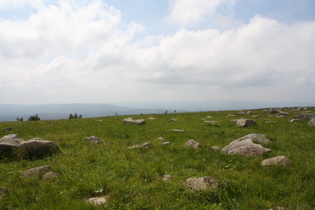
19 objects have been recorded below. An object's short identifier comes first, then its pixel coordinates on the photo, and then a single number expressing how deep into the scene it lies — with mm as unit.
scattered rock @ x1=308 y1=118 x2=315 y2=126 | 19534
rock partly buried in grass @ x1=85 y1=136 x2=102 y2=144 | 14734
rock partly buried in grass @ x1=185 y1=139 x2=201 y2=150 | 12786
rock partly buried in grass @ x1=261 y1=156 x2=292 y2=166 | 8484
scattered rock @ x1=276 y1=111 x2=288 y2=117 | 30414
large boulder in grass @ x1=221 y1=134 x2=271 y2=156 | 10641
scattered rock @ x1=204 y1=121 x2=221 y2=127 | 22391
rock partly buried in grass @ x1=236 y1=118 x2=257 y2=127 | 20947
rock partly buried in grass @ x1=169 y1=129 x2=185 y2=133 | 19092
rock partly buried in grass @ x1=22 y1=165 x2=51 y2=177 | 8148
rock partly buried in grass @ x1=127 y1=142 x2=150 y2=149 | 12911
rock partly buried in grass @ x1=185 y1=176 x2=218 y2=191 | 6496
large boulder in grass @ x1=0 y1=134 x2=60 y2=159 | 10809
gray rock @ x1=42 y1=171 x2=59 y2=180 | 7790
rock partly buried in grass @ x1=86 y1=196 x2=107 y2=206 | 5811
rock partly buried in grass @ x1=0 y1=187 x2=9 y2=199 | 6463
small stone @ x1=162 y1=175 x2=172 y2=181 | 7898
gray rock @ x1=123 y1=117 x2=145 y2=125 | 24300
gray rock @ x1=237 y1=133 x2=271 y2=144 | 13365
